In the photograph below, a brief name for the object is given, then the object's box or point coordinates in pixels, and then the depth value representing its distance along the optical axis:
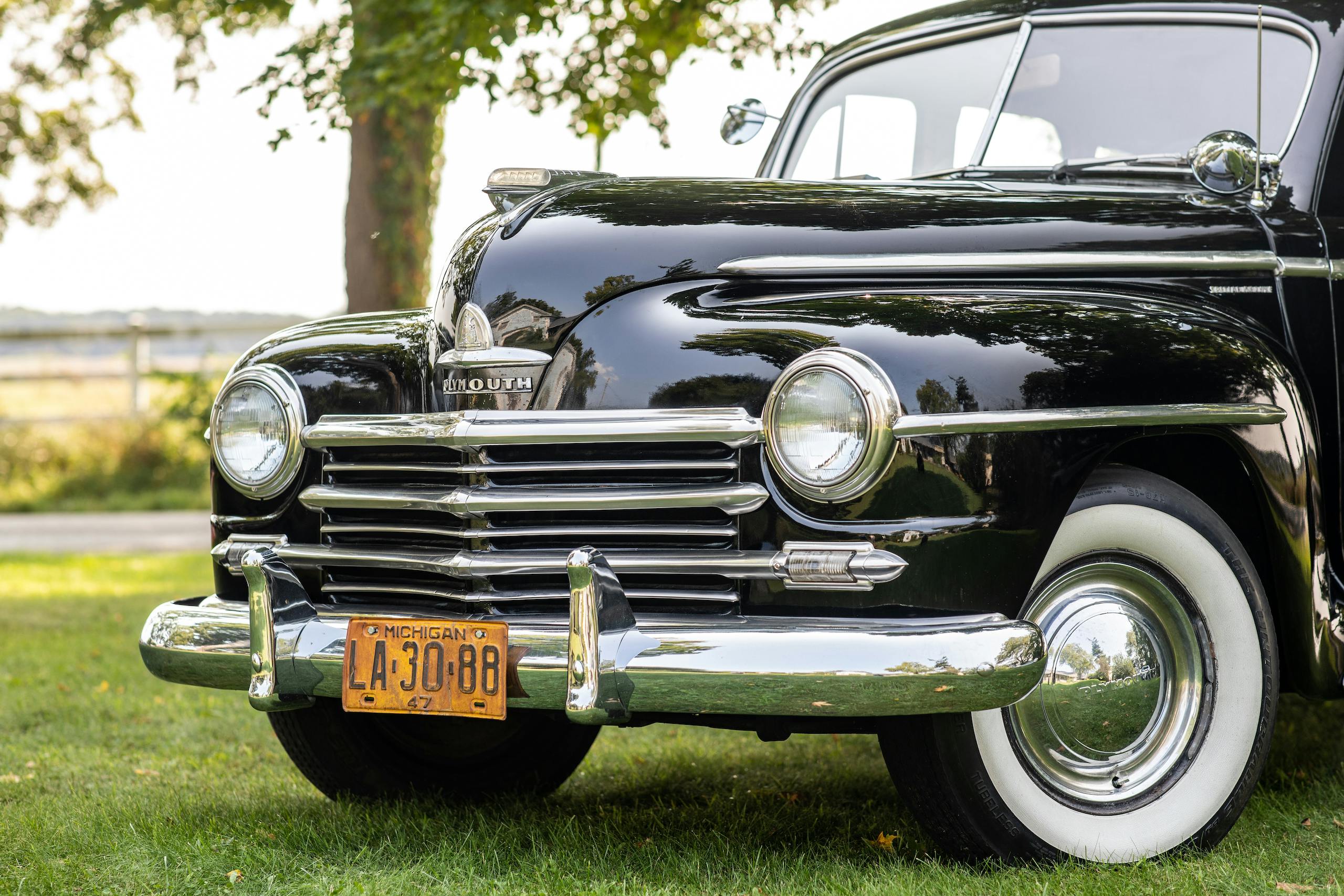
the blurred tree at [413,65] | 13.25
